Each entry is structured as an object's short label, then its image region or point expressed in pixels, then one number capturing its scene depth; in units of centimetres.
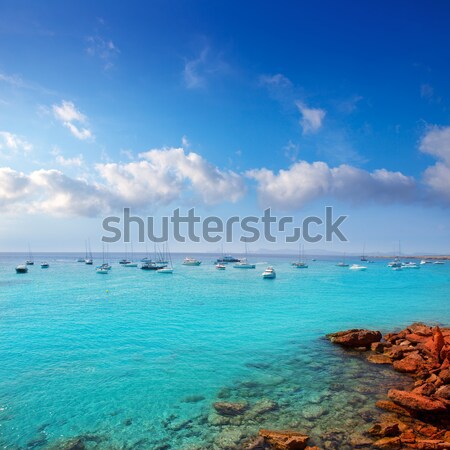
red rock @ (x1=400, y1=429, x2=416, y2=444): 1084
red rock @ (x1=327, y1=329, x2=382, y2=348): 2361
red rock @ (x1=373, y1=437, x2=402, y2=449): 1076
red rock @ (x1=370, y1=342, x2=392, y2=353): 2253
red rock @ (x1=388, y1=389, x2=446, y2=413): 1246
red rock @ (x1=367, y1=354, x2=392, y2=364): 2005
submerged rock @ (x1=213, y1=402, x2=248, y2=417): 1361
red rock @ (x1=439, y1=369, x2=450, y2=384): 1531
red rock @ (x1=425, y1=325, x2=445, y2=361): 1925
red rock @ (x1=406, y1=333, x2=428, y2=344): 2258
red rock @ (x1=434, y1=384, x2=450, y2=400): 1350
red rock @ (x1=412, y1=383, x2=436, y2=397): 1420
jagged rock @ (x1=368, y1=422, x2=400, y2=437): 1138
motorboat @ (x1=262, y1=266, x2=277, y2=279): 8700
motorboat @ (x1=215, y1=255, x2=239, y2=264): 16559
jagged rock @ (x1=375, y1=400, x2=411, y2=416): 1310
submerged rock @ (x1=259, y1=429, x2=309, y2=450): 1073
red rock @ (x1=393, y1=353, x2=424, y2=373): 1812
